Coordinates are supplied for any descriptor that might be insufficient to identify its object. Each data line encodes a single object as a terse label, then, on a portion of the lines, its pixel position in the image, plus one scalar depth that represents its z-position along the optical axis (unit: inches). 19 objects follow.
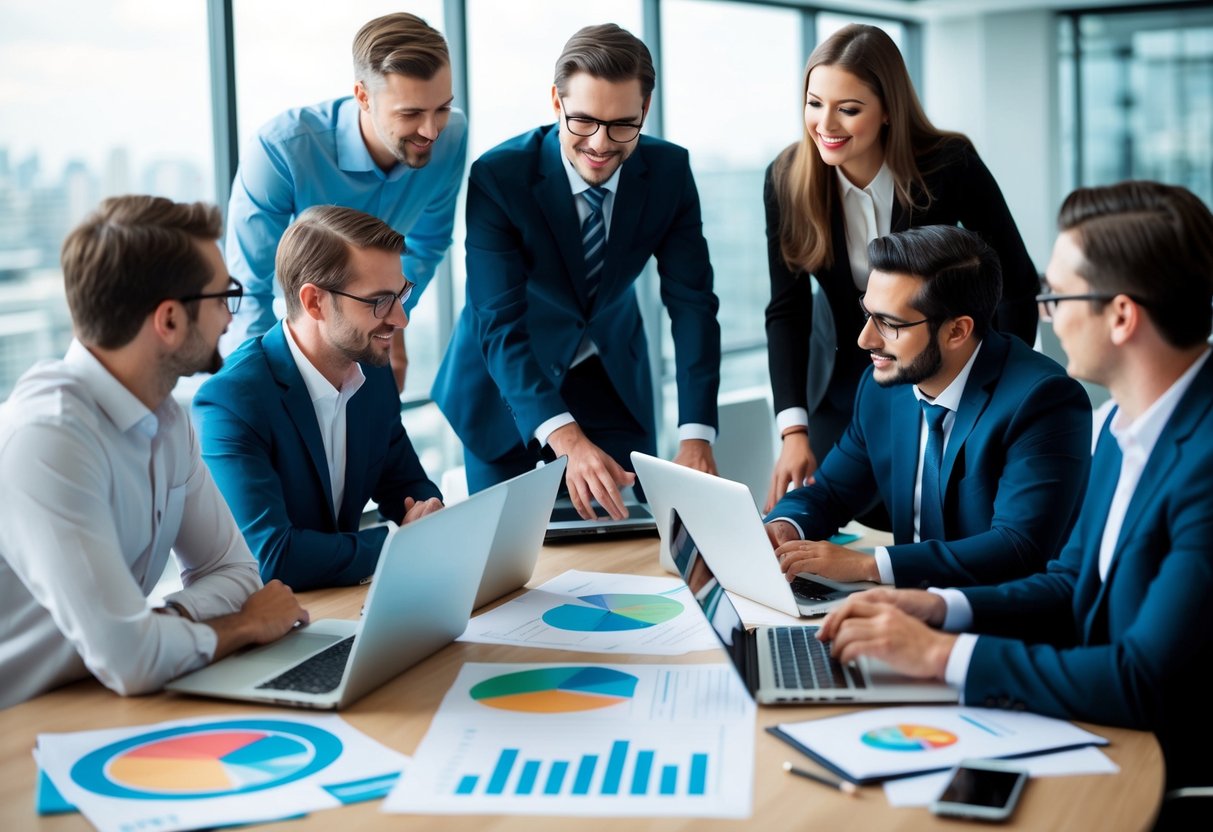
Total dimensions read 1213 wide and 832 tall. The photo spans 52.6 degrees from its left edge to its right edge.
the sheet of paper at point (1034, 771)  53.9
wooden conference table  52.3
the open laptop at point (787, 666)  64.7
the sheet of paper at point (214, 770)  54.2
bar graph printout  54.6
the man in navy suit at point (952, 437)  87.5
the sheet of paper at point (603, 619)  76.2
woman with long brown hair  111.6
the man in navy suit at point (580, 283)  108.9
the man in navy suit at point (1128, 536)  61.3
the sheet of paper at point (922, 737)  56.9
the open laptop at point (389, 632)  65.4
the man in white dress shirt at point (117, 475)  66.1
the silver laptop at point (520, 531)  83.7
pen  54.6
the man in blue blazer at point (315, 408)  89.7
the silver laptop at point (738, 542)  78.5
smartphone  51.9
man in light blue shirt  112.1
